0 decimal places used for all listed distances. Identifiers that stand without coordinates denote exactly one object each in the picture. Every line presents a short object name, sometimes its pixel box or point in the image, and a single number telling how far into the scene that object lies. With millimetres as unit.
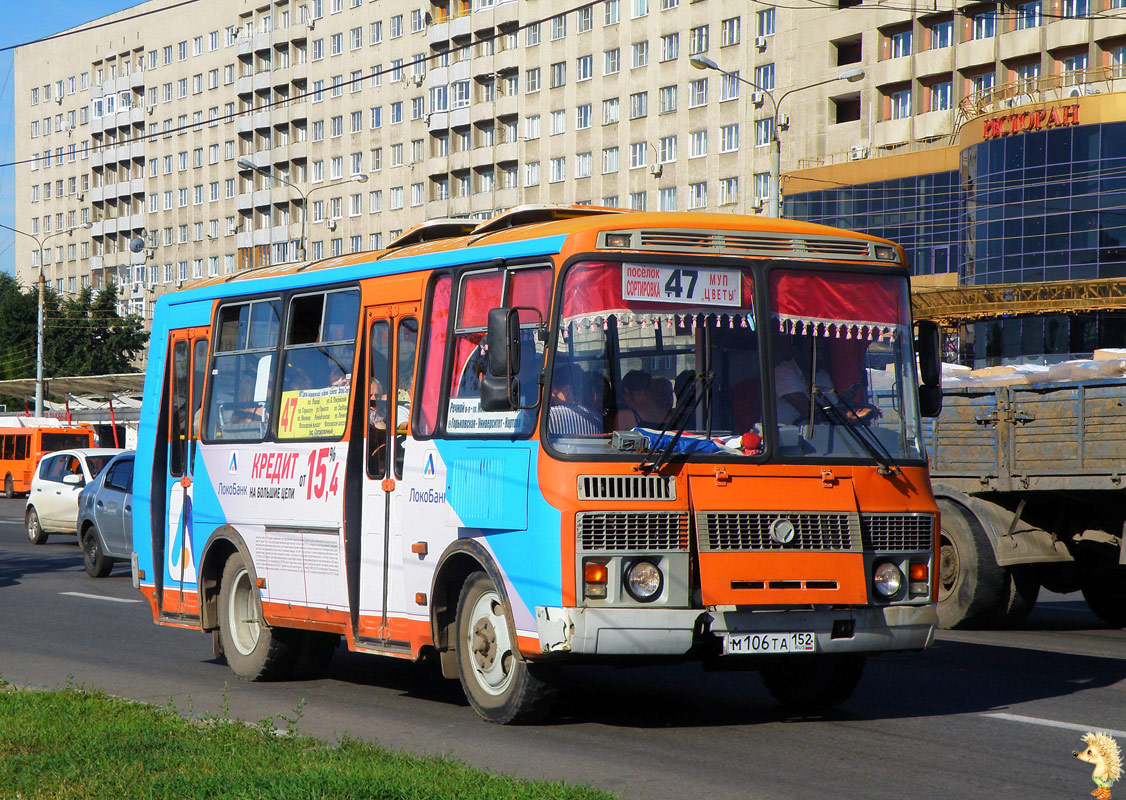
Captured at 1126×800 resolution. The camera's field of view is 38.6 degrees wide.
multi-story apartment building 58281
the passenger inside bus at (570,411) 8281
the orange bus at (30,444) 46125
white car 26812
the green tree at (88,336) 82438
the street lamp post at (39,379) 60938
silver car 20125
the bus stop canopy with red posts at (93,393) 58125
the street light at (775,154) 29734
